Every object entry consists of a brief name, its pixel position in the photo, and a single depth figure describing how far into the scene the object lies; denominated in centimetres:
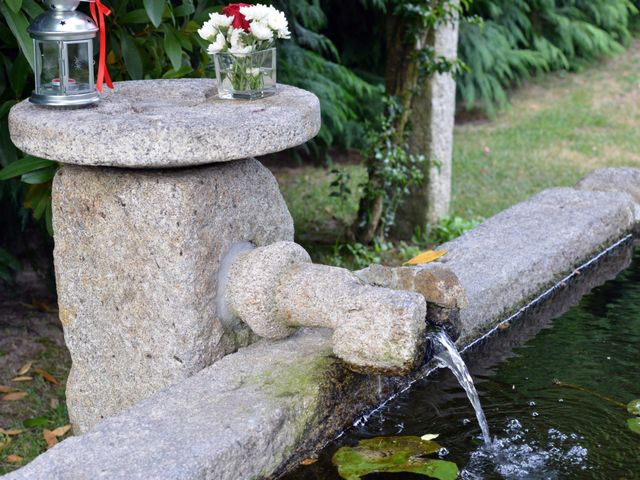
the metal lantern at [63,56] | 294
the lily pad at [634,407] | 313
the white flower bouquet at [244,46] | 307
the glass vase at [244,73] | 313
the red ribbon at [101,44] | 308
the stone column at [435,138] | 554
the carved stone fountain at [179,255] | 270
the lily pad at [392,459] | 277
